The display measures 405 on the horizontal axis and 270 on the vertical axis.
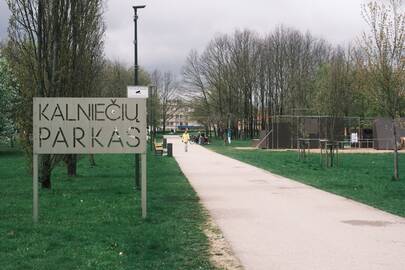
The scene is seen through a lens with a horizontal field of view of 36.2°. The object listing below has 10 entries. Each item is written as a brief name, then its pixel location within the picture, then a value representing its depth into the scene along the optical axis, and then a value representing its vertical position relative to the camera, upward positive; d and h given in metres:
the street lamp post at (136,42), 18.34 +3.04
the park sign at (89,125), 10.42 +0.30
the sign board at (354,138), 50.41 +0.21
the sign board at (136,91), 15.12 +1.26
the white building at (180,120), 92.14 +4.72
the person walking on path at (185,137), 46.50 +0.37
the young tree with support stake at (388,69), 18.42 +2.14
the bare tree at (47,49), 15.52 +2.46
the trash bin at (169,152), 37.44 -0.60
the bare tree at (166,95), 103.13 +8.00
